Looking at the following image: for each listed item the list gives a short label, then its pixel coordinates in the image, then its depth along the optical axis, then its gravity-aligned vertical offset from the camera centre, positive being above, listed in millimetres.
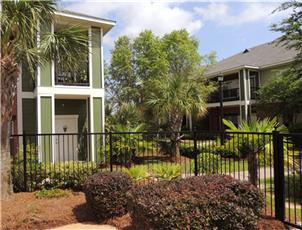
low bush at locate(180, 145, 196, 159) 17066 -1452
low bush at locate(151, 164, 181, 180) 7480 -1148
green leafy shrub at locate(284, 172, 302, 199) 8511 -1909
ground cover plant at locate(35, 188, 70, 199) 7525 -1629
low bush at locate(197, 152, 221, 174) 9459 -1221
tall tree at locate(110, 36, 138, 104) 32250 +5720
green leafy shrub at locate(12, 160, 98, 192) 8266 -1285
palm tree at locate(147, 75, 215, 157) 16234 +1253
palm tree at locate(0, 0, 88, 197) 6855 +1919
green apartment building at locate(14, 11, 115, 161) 14055 +1337
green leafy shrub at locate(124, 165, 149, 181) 7721 -1200
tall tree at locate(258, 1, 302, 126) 13625 +2317
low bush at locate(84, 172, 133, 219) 5992 -1323
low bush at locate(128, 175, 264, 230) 4109 -1113
